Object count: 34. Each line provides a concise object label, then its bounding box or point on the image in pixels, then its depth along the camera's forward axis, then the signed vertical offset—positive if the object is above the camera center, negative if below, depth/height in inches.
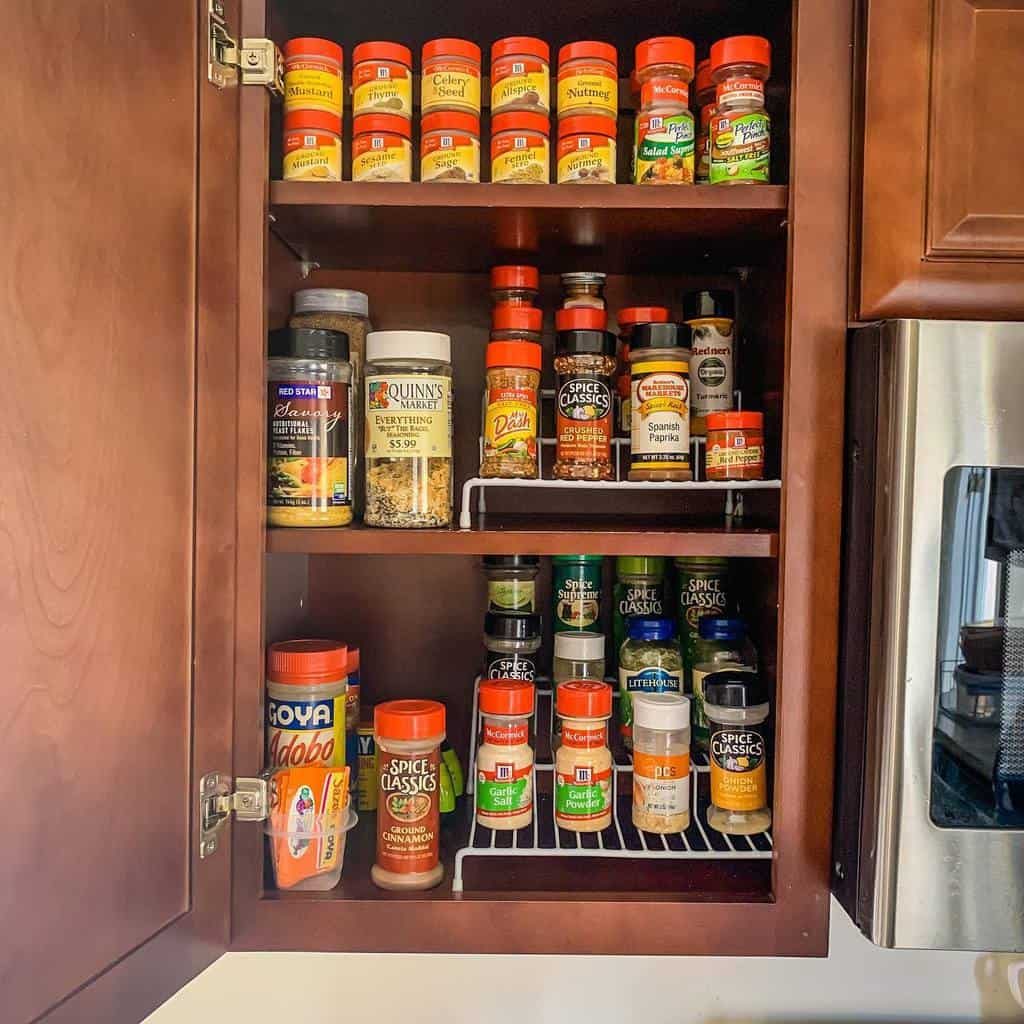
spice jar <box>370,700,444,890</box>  35.7 -11.6
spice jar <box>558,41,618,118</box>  36.7 +16.7
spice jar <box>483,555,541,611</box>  44.1 -3.9
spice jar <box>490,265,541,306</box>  41.1 +9.6
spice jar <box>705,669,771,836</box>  37.2 -9.8
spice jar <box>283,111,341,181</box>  35.9 +13.5
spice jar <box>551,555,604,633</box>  44.3 -4.4
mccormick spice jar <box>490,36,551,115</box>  36.6 +16.9
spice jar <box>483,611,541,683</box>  42.5 -6.5
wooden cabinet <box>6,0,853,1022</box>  23.9 -0.3
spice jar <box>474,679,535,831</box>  37.6 -10.5
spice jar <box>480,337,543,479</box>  38.9 +3.7
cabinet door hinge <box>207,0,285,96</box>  31.4 +15.5
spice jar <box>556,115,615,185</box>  36.4 +13.7
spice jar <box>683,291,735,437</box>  41.9 +6.9
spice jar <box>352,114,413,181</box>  36.3 +13.7
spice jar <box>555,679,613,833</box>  37.7 -10.5
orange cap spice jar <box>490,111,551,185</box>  36.3 +13.8
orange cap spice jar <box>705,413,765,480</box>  37.8 +2.4
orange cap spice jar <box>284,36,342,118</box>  36.1 +16.5
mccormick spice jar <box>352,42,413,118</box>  36.6 +16.6
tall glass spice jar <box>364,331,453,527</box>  36.7 +2.7
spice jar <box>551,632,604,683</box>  41.9 -7.0
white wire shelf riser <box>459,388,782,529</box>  36.8 +0.7
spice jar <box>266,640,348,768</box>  35.7 -8.1
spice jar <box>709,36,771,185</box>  36.0 +15.3
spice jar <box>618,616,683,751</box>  41.5 -7.2
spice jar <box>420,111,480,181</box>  36.2 +13.8
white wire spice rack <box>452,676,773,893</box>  36.1 -13.8
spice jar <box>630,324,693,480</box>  38.8 +4.1
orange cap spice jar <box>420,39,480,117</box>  36.5 +16.7
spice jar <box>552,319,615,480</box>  39.1 +4.0
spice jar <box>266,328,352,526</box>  35.6 +2.5
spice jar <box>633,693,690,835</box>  37.3 -10.5
